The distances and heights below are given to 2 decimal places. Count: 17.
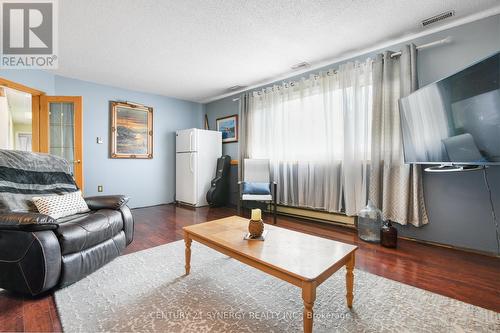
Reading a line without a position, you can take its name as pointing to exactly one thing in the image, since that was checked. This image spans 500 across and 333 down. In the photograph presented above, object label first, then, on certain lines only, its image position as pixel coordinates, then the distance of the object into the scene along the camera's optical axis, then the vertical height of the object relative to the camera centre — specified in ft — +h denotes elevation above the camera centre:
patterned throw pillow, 6.26 -1.09
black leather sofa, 4.72 -1.88
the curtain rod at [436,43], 7.76 +4.36
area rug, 4.07 -2.91
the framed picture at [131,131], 13.93 +2.41
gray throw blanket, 6.02 -0.32
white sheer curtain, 9.73 +1.56
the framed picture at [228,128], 15.79 +2.88
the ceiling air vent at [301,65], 10.83 +5.03
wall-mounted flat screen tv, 5.42 +1.35
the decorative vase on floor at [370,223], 8.75 -2.28
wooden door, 11.62 +2.12
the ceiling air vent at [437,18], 7.18 +4.92
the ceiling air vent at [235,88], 14.61 +5.23
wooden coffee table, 3.55 -1.73
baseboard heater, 10.26 -2.49
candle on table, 5.24 -1.15
